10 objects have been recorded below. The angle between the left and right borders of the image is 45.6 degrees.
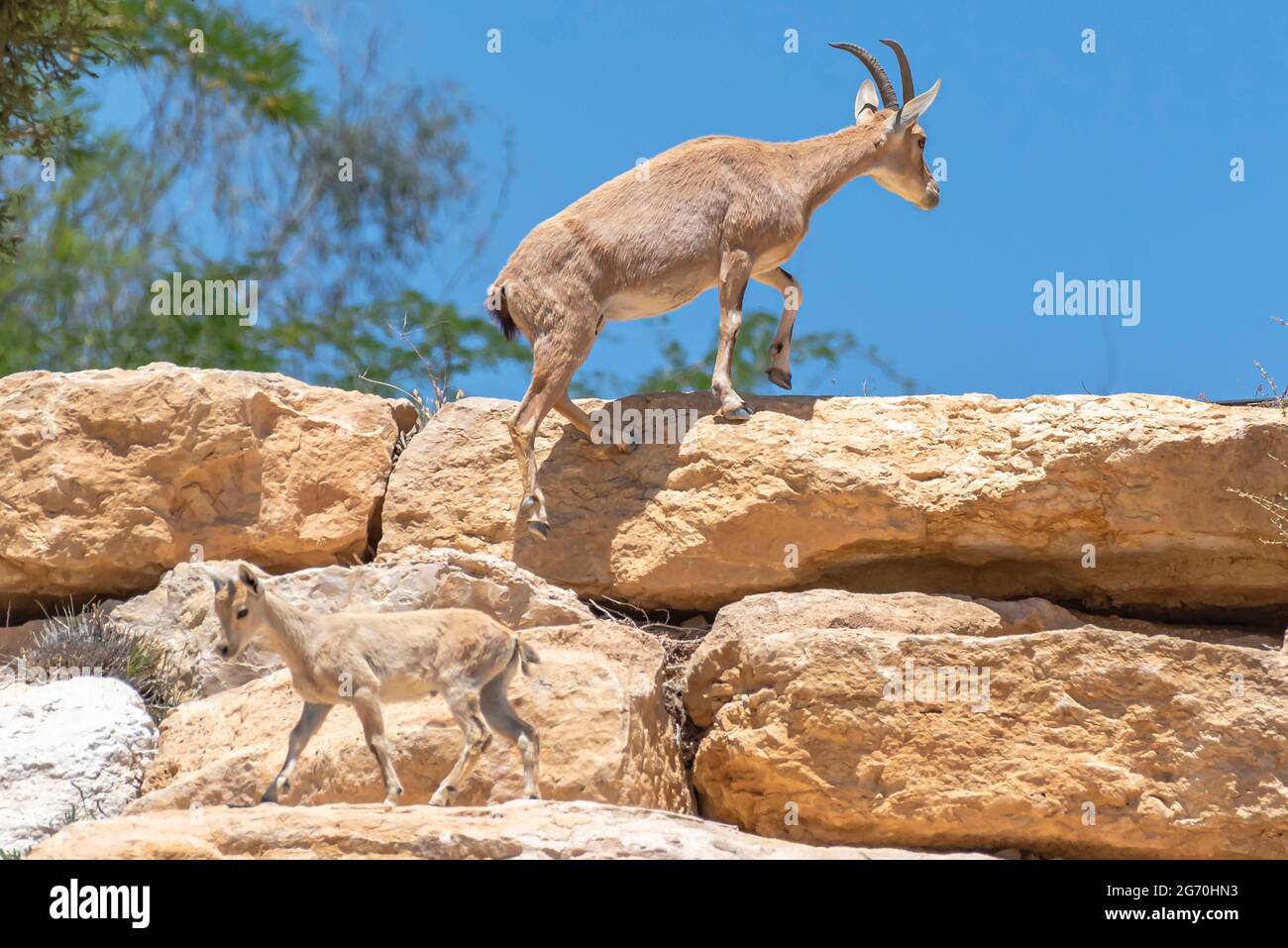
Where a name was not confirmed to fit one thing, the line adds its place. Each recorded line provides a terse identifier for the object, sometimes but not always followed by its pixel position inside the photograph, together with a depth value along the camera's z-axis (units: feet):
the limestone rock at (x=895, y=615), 29.32
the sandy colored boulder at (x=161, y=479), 33.19
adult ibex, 33.14
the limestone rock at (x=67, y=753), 27.09
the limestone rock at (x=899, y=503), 31.24
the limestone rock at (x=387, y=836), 19.83
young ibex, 22.11
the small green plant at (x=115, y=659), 30.86
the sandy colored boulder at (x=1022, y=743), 26.55
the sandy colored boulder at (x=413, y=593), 29.22
